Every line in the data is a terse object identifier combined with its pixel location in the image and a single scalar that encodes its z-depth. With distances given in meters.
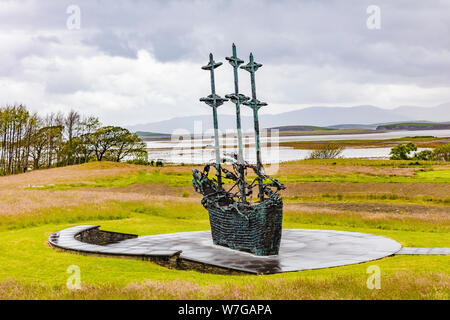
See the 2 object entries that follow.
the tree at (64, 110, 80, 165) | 89.19
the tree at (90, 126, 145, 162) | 90.12
